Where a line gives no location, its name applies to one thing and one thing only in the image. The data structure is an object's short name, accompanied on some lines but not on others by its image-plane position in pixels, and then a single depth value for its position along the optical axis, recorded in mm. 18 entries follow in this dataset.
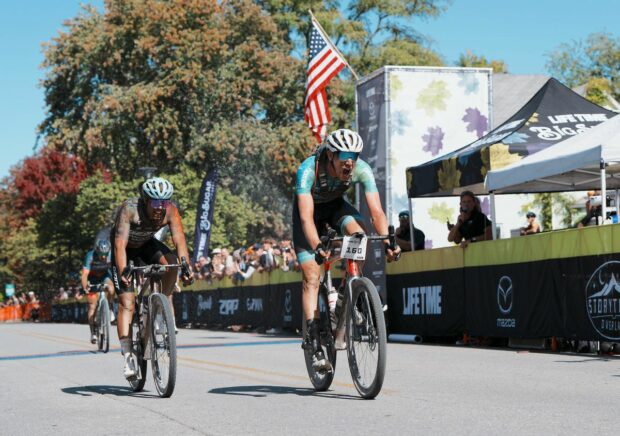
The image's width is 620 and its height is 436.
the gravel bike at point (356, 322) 8094
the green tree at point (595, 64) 71938
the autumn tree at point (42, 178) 79125
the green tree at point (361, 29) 54156
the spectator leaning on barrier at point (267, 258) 25578
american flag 26281
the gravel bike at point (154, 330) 9148
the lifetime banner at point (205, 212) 37781
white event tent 15172
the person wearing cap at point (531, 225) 17844
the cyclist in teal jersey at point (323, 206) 8453
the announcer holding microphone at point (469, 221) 17688
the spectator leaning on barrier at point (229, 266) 29016
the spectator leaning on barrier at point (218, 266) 30094
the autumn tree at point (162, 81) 46031
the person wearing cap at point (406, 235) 20062
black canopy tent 17672
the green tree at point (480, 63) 76000
